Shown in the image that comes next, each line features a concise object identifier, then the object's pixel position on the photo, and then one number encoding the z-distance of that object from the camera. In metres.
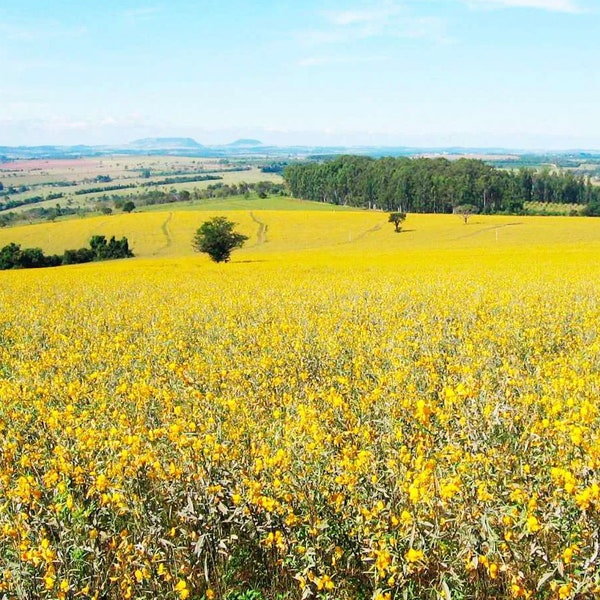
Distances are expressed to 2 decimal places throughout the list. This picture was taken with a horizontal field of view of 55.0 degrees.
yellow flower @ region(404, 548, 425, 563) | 3.78
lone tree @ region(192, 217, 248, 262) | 53.97
